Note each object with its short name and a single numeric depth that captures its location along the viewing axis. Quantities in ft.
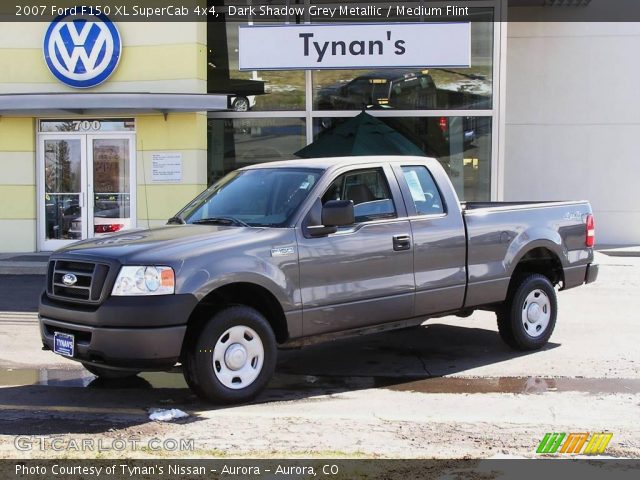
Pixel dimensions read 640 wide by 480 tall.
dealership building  47.65
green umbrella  43.70
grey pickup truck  17.43
